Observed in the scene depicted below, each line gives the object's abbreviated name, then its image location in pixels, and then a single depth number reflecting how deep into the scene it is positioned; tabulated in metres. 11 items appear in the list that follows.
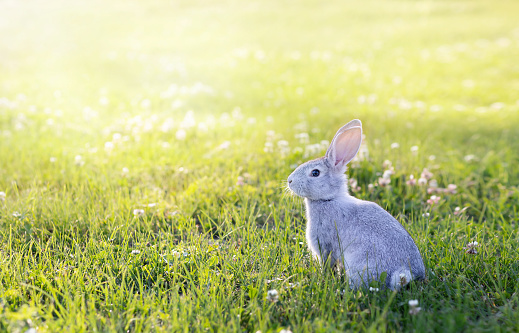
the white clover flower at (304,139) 6.88
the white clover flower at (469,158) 6.87
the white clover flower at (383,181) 5.36
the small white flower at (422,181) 5.34
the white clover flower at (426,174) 5.47
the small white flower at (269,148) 6.41
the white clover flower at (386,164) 5.71
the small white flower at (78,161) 6.17
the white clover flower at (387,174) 5.32
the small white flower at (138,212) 4.64
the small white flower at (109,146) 6.60
